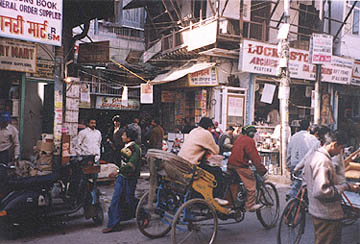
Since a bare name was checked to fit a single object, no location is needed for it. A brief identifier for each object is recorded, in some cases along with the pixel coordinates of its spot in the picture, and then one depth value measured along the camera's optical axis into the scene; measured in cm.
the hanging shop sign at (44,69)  984
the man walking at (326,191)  333
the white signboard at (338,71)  1433
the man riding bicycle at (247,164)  531
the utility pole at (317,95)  1159
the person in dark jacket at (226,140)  903
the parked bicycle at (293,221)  431
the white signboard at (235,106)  1274
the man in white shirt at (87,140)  864
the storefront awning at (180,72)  1243
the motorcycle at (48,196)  486
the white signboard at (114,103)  1476
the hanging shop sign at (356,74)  1539
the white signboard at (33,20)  654
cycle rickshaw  459
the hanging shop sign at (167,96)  1532
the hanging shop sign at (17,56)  846
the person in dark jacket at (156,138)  1108
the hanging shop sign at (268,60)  1202
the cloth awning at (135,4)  1555
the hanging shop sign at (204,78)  1249
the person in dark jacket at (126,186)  535
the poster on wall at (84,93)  1116
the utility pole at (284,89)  1047
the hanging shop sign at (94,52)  1045
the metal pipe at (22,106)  934
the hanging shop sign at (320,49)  1102
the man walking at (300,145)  646
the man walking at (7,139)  662
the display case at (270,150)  1147
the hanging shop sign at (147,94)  1287
